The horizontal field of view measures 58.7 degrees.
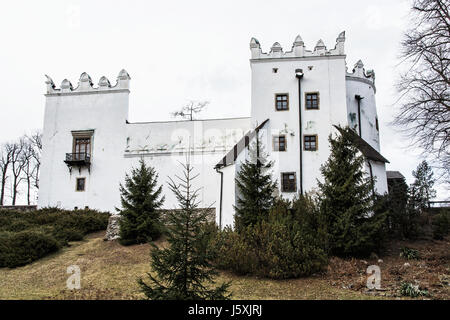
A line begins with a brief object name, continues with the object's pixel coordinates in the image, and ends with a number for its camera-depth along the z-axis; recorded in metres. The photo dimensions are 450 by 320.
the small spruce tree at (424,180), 29.12
